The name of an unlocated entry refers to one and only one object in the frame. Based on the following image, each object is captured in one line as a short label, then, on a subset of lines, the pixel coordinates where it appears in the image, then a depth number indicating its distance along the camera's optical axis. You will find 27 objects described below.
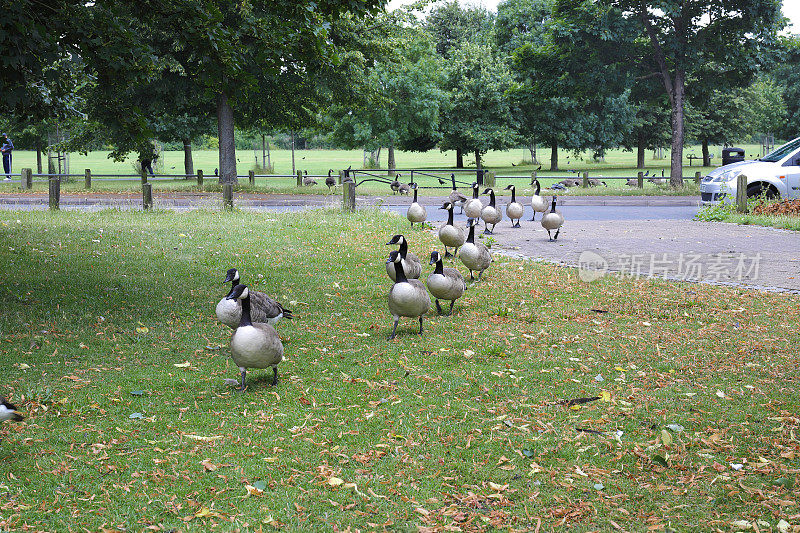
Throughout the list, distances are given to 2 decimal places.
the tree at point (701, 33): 29.30
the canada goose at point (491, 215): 16.02
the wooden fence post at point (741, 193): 19.95
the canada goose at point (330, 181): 34.19
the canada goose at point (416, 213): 17.06
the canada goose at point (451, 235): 12.27
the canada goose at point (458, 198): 21.88
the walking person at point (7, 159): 38.92
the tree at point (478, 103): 53.03
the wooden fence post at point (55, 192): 20.36
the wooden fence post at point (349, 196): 20.31
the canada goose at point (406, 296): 7.82
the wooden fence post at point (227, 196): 21.05
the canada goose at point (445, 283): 8.77
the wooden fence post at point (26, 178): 31.36
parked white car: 20.73
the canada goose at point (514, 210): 17.88
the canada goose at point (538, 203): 19.00
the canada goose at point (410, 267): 9.57
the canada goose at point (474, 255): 10.77
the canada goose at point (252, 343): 6.18
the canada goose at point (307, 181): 35.35
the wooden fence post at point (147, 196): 20.88
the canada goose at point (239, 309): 7.57
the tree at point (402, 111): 48.44
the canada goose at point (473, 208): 17.09
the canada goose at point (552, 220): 15.64
